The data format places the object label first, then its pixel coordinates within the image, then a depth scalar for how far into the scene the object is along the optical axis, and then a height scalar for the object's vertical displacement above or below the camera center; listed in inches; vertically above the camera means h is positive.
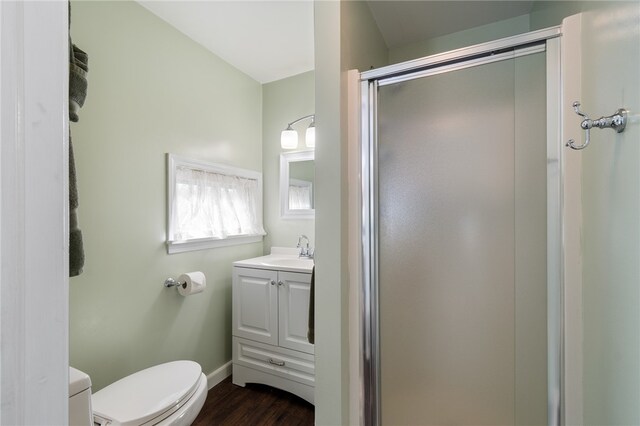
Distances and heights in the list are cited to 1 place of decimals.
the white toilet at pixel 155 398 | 44.8 -30.6
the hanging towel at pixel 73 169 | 23.1 +3.6
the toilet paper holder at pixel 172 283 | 70.9 -16.6
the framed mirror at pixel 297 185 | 93.6 +9.6
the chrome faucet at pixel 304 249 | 91.2 -11.0
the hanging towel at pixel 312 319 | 54.8 -19.7
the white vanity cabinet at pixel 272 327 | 73.1 -29.8
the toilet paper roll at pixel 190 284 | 70.7 -16.9
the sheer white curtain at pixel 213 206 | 75.0 +2.4
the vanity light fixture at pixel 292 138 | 89.4 +23.3
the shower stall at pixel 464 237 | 41.9 -3.7
